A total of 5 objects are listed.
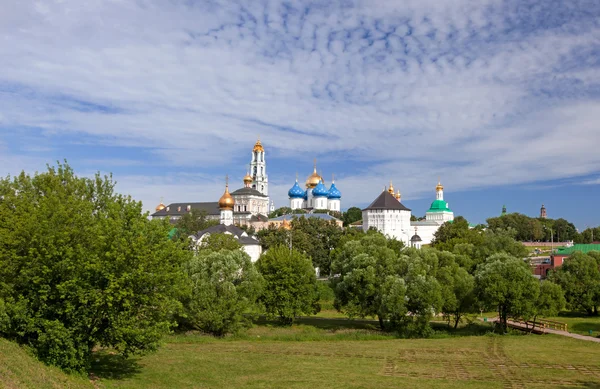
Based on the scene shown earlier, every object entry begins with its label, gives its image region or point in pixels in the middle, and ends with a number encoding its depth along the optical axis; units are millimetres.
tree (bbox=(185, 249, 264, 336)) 33312
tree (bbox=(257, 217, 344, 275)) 68812
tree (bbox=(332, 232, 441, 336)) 34875
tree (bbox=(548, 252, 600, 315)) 43844
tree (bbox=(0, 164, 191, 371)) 19500
